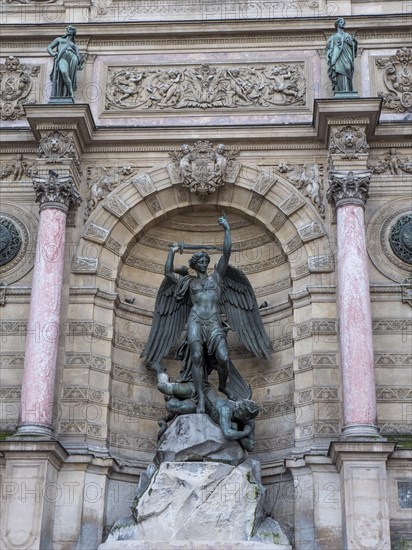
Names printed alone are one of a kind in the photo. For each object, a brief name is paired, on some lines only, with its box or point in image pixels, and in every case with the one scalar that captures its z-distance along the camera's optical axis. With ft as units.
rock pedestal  40.16
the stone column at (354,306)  43.19
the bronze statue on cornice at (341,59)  49.90
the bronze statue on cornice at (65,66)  50.39
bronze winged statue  46.44
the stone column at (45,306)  43.96
